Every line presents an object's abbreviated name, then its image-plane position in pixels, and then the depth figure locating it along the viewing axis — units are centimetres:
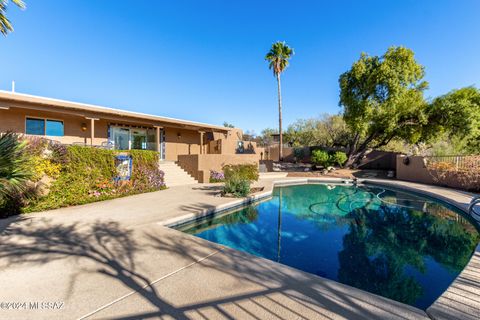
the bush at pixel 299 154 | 2552
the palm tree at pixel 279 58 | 2342
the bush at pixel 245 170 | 1273
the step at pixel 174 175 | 1256
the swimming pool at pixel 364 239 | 401
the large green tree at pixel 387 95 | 1638
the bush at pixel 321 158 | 1933
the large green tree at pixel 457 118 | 1503
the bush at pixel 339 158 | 1961
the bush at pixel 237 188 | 932
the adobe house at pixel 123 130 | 1030
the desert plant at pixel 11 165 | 444
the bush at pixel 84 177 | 697
